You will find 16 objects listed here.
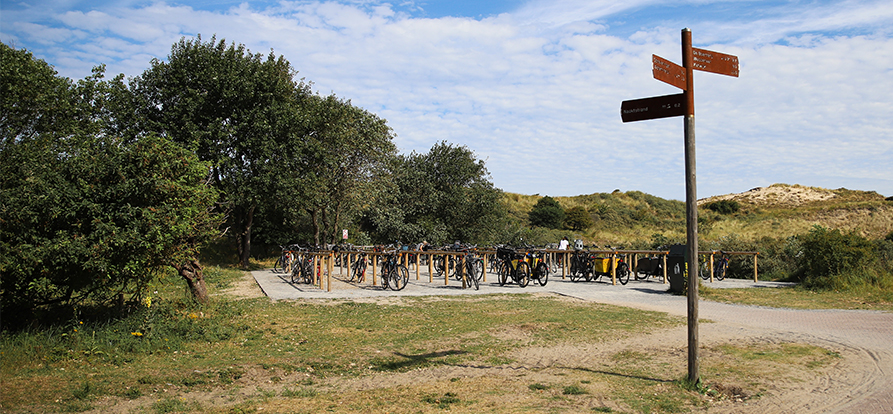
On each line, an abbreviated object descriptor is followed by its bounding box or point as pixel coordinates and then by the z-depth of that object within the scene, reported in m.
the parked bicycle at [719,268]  18.58
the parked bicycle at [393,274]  14.70
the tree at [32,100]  18.41
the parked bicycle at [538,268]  16.27
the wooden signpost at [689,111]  5.29
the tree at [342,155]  24.36
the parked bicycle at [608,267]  17.90
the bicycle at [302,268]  16.47
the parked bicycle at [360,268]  16.66
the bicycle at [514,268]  16.06
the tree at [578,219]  53.16
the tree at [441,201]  32.28
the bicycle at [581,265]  18.56
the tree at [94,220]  6.45
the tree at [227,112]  21.73
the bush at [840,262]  14.58
